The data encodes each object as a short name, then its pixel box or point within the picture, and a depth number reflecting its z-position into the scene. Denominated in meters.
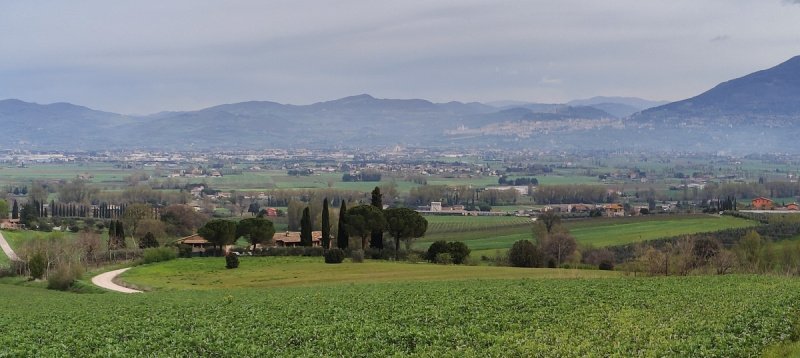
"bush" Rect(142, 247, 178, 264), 63.75
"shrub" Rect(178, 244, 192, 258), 68.38
